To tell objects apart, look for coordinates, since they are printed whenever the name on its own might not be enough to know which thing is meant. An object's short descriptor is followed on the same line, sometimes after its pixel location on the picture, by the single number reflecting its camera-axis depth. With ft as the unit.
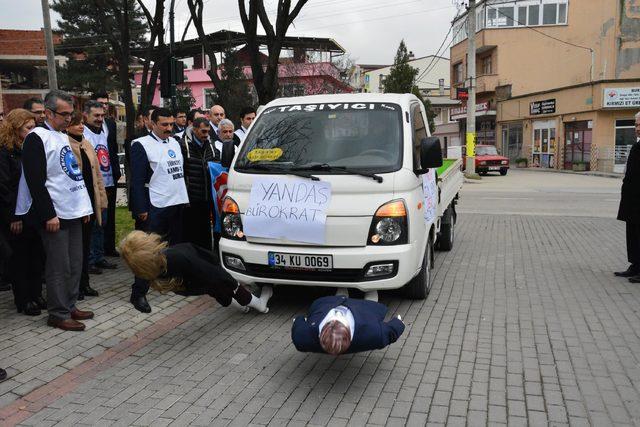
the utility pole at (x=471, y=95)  83.05
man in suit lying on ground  11.95
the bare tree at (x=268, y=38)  35.86
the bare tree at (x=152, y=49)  47.70
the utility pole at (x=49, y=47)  52.03
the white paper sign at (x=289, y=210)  16.49
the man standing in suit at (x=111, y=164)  23.73
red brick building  132.26
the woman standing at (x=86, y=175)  18.16
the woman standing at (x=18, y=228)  16.99
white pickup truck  16.44
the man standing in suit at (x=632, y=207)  21.21
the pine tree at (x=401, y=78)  133.80
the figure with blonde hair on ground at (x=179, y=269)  14.44
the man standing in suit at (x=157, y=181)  18.78
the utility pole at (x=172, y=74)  34.01
